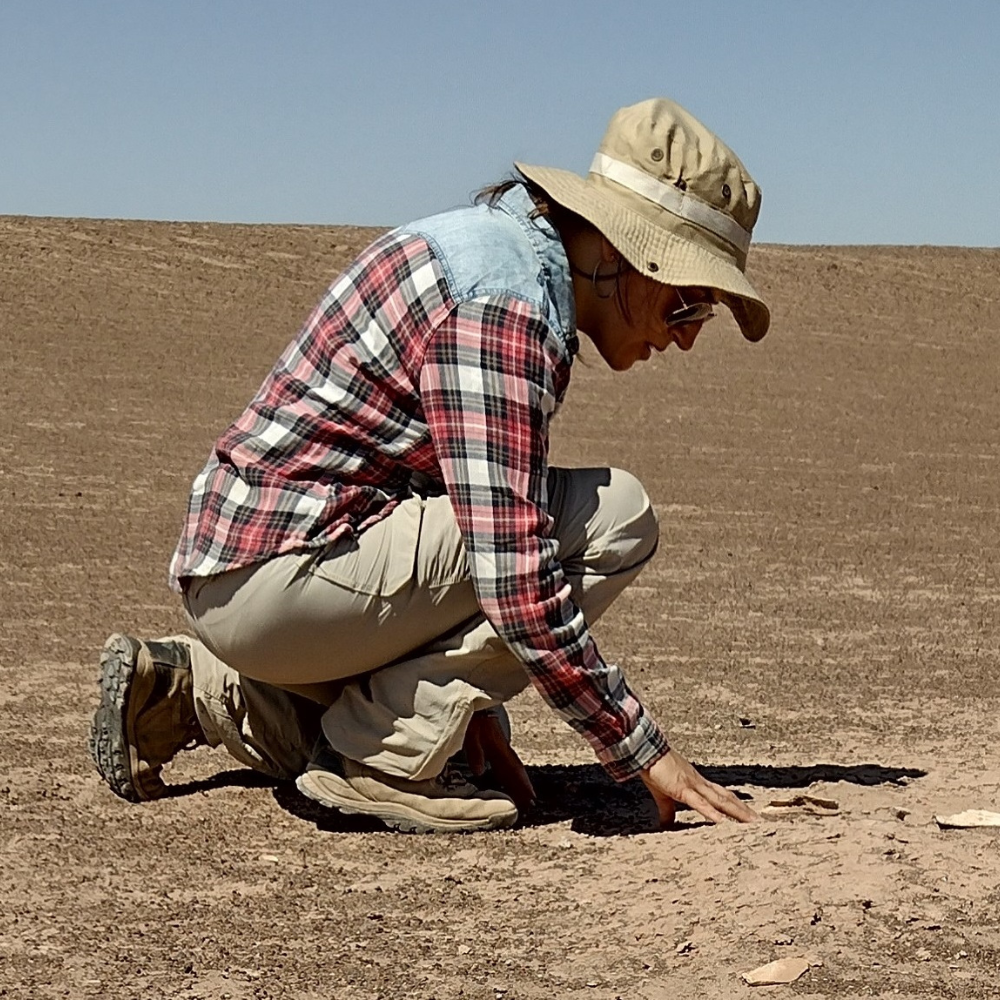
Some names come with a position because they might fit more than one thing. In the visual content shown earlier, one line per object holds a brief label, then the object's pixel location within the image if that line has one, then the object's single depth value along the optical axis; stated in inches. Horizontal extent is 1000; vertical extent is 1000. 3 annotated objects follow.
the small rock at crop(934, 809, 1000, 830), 132.7
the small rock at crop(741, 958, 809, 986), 103.1
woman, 124.0
